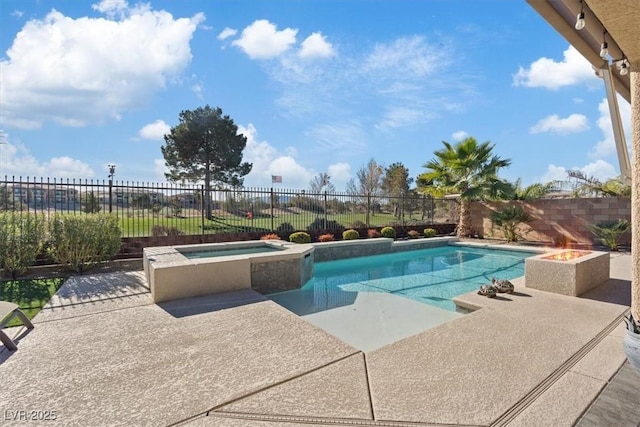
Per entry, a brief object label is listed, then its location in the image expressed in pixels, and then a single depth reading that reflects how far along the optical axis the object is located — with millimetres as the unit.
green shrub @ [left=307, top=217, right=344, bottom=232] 13553
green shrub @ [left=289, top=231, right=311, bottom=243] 11398
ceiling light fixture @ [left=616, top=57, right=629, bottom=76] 3104
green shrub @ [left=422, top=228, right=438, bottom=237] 15000
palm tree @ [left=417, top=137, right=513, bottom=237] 13930
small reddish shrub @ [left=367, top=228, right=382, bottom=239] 13539
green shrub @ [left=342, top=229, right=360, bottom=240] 12766
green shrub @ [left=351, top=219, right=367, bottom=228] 14648
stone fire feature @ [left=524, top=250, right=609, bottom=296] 5062
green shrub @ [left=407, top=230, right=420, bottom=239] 14500
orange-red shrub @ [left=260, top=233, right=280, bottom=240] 11056
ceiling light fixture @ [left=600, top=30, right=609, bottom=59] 3137
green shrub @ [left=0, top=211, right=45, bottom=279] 6383
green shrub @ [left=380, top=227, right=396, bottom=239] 14076
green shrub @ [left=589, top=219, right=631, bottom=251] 10849
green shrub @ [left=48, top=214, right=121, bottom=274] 6887
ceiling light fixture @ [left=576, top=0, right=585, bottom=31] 2639
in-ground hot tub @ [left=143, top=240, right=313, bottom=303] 4887
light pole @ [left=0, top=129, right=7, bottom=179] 8671
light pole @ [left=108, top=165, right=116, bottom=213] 8973
